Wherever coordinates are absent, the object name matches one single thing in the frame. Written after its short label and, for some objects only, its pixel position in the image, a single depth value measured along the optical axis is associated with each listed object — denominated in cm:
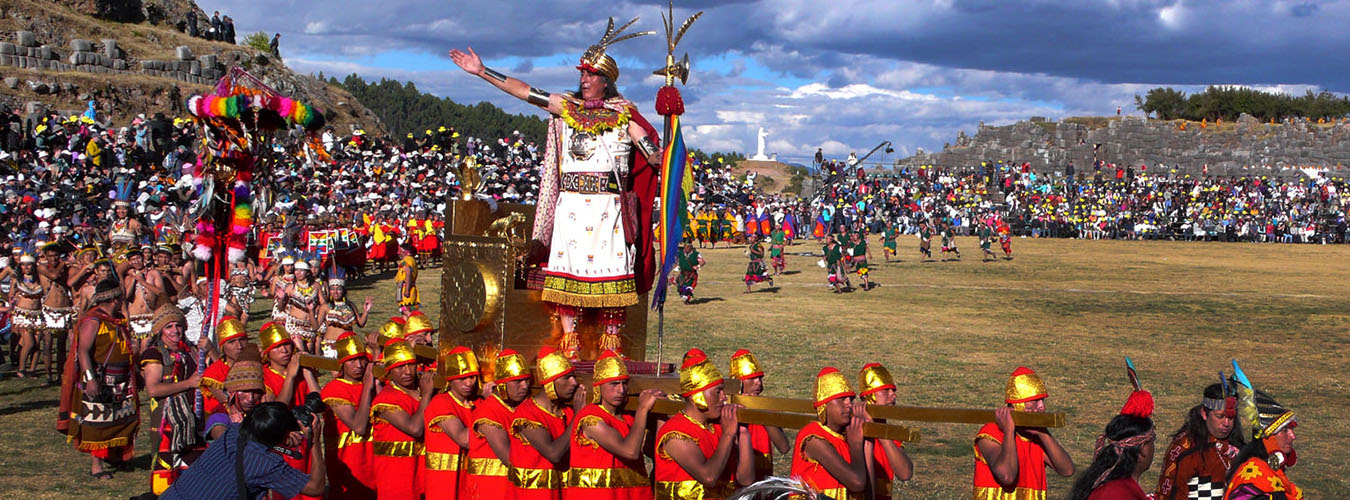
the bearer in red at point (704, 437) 540
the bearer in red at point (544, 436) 618
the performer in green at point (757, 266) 2650
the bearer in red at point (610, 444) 588
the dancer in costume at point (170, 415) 766
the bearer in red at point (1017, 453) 551
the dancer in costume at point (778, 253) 3150
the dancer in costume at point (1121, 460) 483
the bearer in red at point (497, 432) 634
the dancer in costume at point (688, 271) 2325
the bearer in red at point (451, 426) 673
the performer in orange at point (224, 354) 721
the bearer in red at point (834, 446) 523
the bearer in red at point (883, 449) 566
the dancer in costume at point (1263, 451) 509
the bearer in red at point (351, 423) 741
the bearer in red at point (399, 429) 722
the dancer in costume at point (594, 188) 772
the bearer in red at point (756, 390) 613
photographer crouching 515
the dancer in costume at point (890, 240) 3491
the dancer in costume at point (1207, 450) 573
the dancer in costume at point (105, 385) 942
